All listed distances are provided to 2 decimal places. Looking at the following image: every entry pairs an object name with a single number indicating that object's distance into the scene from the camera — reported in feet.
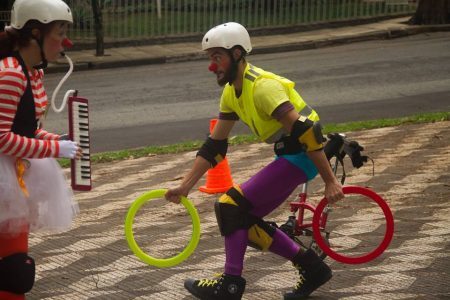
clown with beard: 29.44
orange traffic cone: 46.57
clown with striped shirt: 26.55
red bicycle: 30.48
